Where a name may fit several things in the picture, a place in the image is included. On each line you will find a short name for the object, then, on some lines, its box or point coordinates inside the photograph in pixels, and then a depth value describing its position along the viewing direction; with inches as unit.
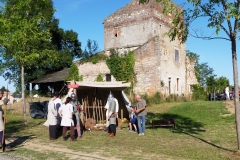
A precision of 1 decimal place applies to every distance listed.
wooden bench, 509.7
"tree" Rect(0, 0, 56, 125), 521.0
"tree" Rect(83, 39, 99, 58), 1331.2
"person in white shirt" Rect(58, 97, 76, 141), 403.9
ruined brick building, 1057.5
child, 484.3
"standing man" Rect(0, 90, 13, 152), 328.8
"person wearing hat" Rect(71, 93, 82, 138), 432.8
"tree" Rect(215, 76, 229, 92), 1459.9
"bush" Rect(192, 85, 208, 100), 1181.0
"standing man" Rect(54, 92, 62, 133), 420.5
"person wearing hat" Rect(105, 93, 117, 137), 438.1
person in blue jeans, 444.8
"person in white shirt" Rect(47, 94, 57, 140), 411.2
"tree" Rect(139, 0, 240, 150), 298.7
